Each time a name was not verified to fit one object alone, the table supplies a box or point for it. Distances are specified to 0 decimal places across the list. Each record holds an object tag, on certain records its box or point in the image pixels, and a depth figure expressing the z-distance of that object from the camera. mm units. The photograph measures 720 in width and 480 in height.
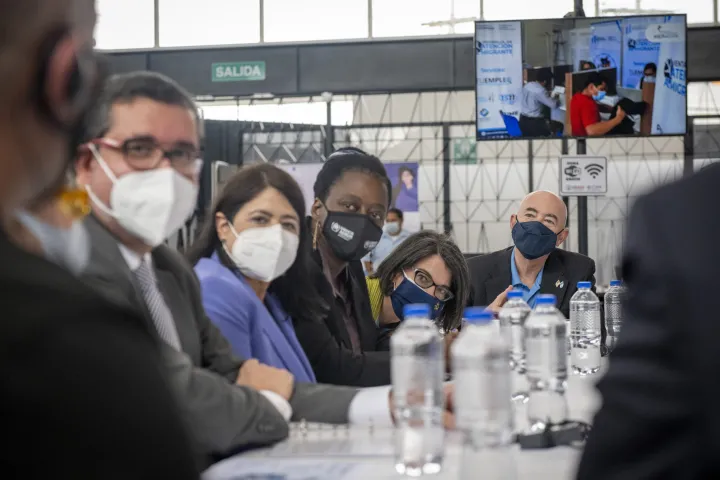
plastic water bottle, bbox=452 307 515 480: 1625
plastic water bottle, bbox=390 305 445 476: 1724
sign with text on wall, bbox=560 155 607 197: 7180
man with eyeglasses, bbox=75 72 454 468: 1935
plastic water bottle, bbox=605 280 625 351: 5382
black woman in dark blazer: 3154
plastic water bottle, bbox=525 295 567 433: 2291
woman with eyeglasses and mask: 3553
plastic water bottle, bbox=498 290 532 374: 3307
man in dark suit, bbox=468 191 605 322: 5055
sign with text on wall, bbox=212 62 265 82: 12719
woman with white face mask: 2535
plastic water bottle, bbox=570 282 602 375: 4523
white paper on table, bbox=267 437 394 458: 1834
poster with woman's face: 11055
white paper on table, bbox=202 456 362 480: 1625
